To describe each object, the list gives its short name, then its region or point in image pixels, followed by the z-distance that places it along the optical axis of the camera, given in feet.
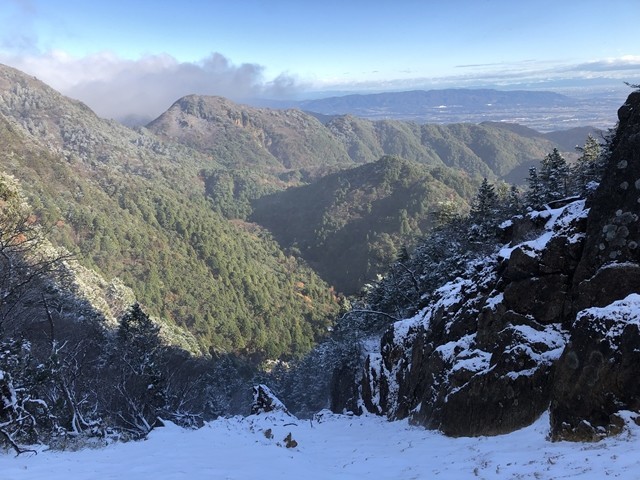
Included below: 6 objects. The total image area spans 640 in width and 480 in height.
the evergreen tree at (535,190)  113.68
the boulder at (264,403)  71.05
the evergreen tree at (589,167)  98.43
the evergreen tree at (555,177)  113.19
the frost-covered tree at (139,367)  80.00
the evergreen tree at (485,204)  127.13
